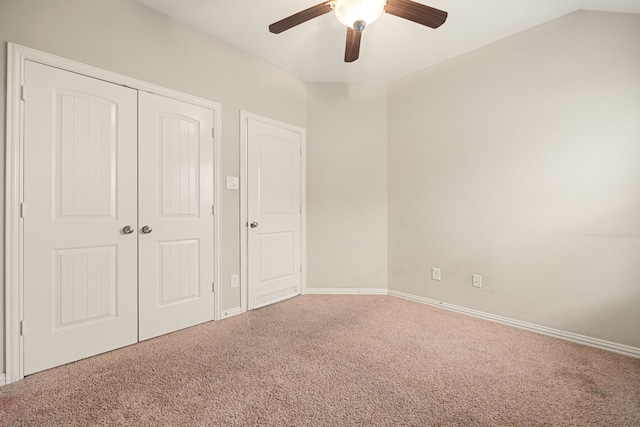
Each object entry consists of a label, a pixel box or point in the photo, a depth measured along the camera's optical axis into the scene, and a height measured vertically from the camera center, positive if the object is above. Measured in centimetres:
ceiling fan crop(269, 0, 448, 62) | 160 +122
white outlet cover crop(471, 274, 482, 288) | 280 -67
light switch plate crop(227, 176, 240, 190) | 280 +31
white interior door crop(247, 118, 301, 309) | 301 +1
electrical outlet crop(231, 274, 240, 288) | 284 -69
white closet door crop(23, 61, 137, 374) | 179 -3
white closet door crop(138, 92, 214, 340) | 228 -1
